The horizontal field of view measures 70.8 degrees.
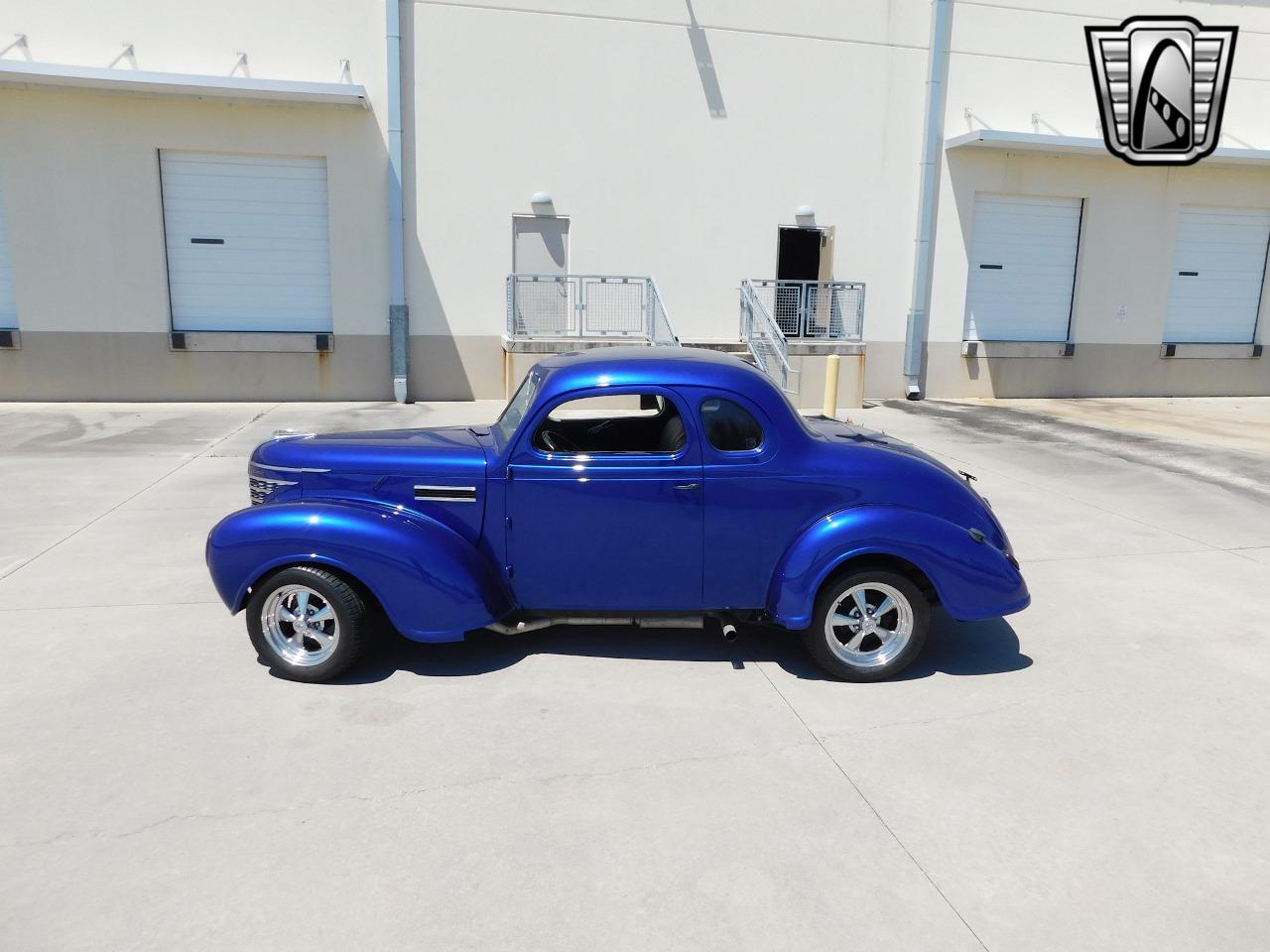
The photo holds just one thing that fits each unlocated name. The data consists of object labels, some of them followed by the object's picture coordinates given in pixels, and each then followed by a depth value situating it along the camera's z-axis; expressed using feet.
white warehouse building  45.34
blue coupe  14.08
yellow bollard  44.73
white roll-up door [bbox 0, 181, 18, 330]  45.20
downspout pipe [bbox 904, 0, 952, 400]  52.01
